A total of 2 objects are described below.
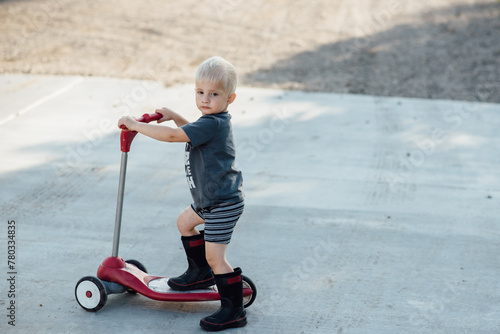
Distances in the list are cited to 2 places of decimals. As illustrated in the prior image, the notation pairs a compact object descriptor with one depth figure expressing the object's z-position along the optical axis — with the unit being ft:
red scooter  10.43
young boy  9.78
